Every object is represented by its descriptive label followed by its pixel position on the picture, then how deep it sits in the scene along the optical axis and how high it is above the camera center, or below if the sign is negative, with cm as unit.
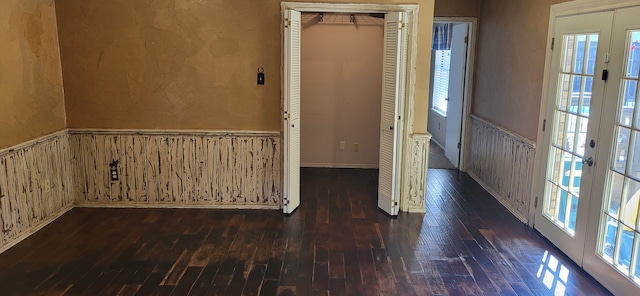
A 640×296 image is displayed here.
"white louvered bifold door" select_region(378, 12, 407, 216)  417 -35
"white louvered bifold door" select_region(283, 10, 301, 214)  416 -37
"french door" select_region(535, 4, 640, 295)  293 -50
